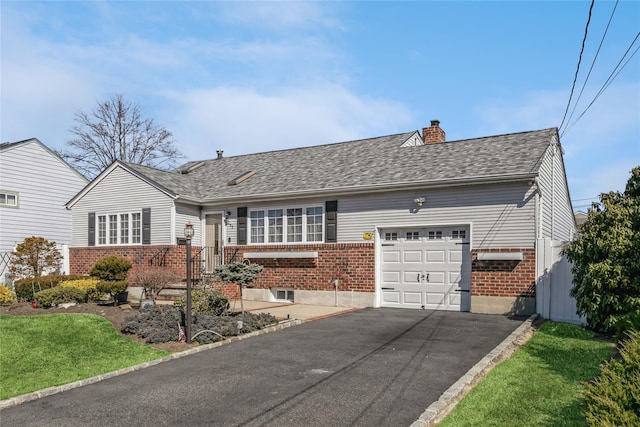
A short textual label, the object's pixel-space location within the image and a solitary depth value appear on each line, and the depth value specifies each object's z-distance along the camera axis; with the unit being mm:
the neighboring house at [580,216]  37791
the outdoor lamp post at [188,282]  9938
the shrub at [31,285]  14555
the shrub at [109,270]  15117
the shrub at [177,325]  10102
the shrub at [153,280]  13822
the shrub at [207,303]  12242
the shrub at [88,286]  14000
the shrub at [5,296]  13781
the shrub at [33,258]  18938
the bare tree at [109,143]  40031
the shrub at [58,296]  13055
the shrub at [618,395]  3963
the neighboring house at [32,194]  21562
